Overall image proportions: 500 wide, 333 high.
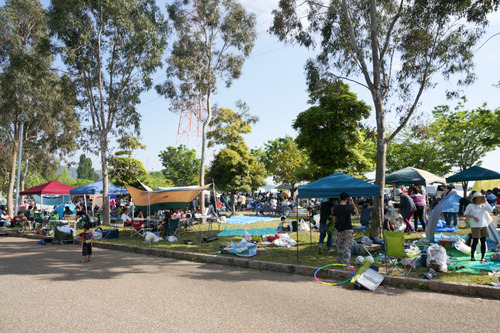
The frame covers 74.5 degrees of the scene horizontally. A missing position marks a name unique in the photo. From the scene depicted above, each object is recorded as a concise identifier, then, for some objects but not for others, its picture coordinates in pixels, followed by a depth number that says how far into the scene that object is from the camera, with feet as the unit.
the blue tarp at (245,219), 59.59
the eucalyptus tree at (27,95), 70.13
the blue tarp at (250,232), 42.49
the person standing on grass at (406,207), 38.60
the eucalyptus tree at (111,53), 56.75
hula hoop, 20.58
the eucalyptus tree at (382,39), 36.47
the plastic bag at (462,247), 27.37
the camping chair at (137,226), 45.32
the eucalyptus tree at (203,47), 64.85
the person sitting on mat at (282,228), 43.82
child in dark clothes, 28.27
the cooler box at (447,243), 30.09
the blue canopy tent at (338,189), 29.35
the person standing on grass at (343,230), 24.48
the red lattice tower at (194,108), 67.82
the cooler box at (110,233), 44.68
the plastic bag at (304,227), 45.92
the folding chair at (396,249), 21.56
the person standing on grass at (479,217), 23.54
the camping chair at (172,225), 41.70
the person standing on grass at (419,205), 39.55
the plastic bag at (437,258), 21.25
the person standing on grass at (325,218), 30.58
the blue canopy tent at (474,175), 47.75
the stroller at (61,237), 42.24
